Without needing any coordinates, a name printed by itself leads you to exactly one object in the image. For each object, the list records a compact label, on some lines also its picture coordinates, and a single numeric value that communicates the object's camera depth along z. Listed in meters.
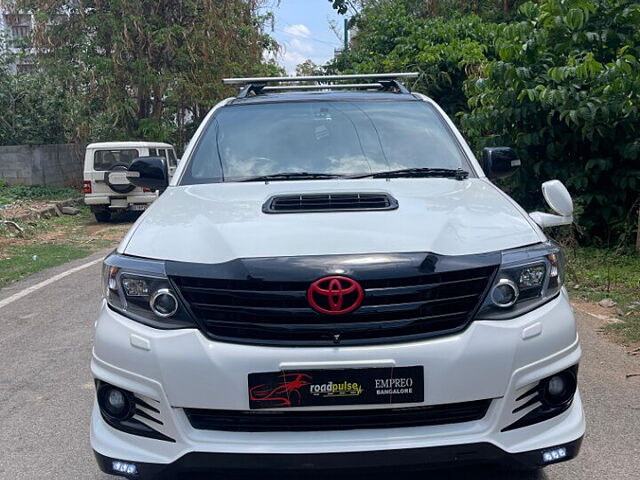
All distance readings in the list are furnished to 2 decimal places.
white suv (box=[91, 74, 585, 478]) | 2.83
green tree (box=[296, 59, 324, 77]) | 42.47
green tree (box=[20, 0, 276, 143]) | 21.20
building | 22.50
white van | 16.89
